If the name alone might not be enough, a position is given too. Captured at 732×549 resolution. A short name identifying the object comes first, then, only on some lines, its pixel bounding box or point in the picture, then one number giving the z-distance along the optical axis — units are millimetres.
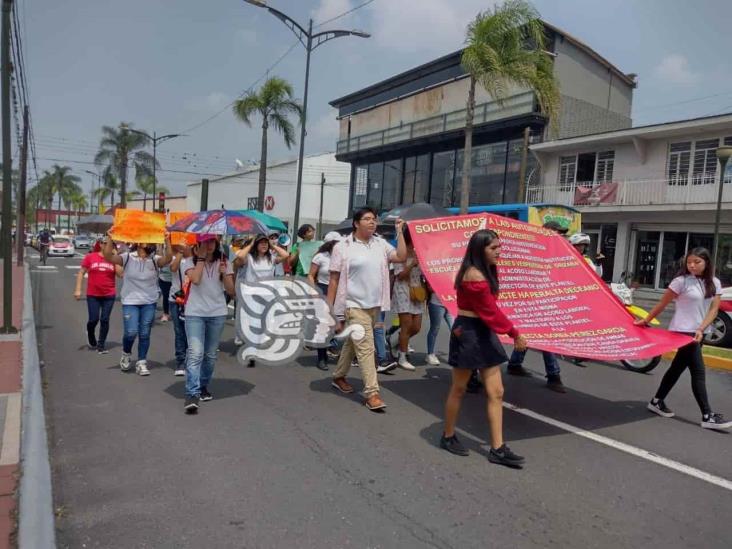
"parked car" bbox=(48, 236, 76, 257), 39562
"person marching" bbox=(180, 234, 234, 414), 5359
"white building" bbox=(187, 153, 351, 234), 48875
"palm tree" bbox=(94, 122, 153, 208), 50156
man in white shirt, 5465
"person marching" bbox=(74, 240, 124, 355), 7945
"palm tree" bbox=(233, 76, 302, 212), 28031
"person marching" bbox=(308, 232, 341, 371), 7337
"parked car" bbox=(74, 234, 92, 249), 52406
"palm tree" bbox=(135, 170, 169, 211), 50625
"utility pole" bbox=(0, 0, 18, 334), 8875
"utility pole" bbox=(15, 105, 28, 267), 24295
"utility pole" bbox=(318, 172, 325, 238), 45056
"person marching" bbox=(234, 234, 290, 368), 7512
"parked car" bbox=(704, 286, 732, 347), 10258
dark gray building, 26906
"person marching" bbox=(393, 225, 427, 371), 7094
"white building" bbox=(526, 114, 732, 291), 20812
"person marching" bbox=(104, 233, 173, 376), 6773
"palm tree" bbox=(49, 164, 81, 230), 84938
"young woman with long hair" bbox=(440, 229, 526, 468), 4199
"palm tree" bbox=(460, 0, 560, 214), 16734
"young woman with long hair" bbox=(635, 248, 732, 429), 5449
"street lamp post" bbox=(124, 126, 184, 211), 38612
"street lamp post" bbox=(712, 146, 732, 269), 14029
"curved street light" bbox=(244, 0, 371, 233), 19266
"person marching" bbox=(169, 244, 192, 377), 6685
